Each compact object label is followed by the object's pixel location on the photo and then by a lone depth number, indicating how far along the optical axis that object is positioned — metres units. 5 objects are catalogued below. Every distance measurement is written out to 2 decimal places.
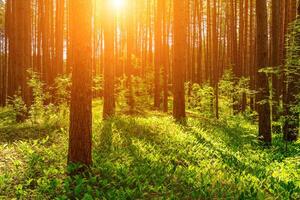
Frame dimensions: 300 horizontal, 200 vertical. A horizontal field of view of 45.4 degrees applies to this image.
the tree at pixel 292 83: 10.31
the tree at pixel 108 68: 14.73
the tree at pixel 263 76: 12.09
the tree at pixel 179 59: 14.85
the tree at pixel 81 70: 7.24
